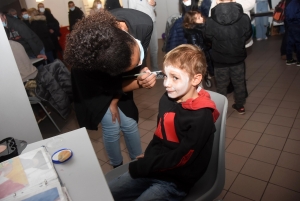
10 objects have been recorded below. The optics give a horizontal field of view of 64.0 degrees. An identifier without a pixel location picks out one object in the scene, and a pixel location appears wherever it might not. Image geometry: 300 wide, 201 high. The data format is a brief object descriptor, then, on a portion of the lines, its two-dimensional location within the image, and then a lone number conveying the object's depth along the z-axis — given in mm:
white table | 807
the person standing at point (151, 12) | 3520
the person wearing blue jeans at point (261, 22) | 5570
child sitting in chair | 1054
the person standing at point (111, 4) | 2031
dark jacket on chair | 2783
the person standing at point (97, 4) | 4846
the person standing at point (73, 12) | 5566
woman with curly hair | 991
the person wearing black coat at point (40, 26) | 4672
